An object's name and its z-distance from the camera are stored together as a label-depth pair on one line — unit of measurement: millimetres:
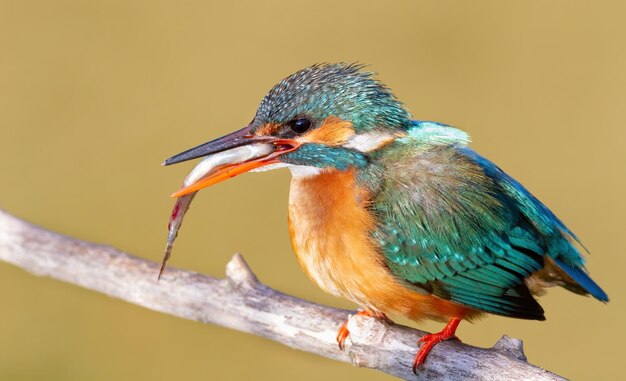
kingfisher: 3251
